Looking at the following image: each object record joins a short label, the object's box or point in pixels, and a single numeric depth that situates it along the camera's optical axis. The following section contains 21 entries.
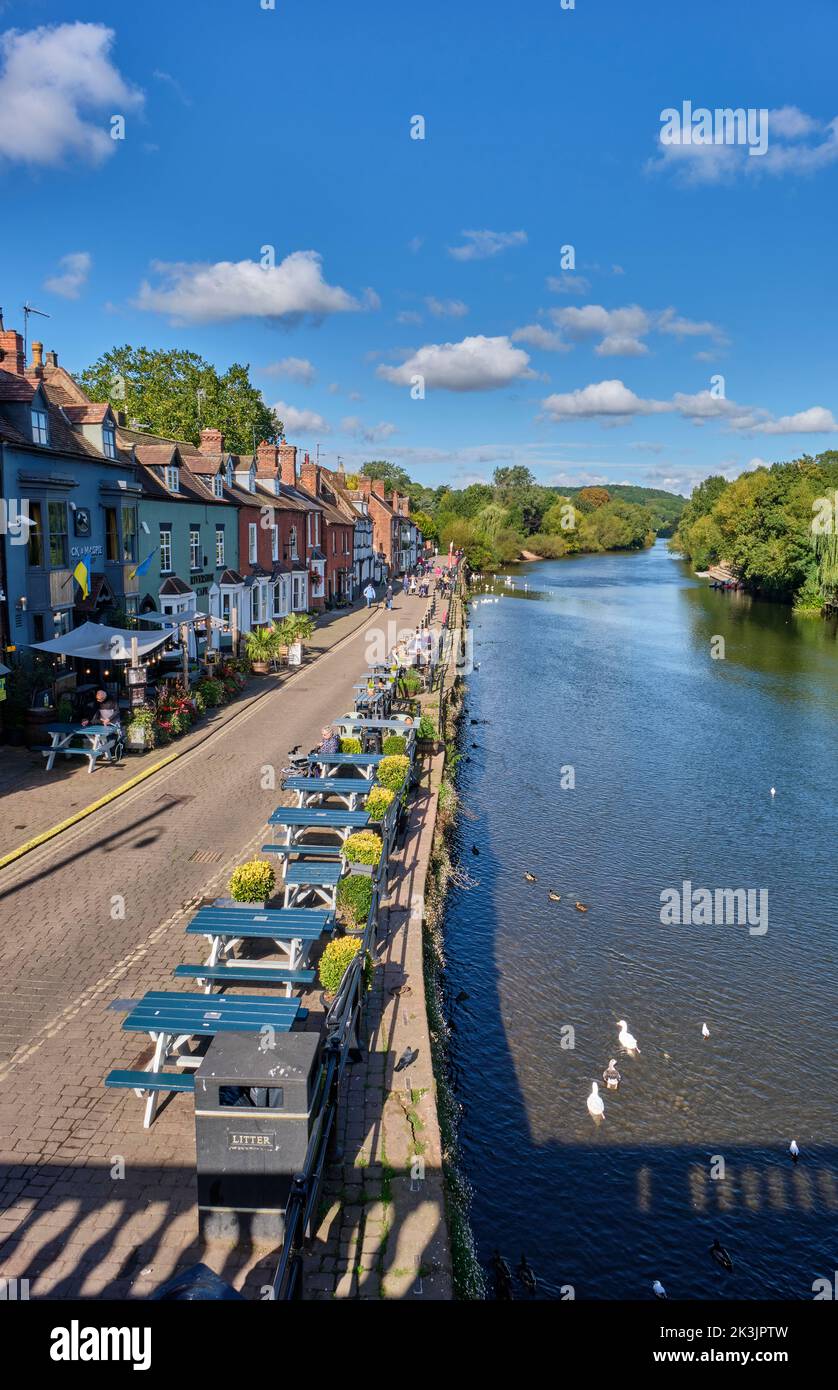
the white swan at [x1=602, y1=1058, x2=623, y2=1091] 12.43
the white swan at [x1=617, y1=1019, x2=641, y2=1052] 13.18
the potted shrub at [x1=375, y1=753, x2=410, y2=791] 17.98
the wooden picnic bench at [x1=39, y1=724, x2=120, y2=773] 20.22
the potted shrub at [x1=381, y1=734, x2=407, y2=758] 20.34
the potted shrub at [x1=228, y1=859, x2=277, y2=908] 12.80
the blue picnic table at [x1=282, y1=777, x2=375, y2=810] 17.14
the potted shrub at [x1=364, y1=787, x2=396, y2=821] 15.97
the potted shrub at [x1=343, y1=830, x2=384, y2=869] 13.70
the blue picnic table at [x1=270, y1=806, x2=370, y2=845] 15.35
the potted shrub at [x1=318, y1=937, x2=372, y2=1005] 10.74
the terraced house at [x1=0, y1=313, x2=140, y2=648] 22.00
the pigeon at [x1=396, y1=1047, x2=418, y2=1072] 10.09
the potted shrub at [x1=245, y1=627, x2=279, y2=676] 33.47
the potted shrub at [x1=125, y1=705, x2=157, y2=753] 21.64
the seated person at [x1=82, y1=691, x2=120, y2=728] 21.11
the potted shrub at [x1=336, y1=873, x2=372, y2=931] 12.55
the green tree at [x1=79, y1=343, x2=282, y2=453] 61.62
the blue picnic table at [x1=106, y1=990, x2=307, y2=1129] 8.81
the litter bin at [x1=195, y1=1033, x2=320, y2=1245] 7.11
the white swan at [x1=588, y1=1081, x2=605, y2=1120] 11.80
